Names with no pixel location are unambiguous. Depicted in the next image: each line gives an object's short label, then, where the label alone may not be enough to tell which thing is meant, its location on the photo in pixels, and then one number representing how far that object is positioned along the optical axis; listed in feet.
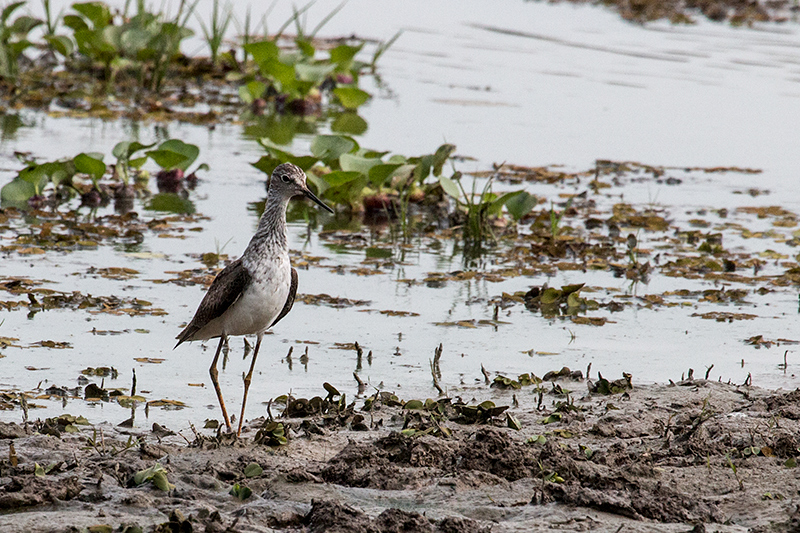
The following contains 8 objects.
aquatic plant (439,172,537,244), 58.85
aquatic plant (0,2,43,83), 88.38
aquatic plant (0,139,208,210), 60.18
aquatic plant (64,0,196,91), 92.02
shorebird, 33.81
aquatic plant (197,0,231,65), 98.11
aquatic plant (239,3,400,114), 89.66
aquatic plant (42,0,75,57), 95.91
